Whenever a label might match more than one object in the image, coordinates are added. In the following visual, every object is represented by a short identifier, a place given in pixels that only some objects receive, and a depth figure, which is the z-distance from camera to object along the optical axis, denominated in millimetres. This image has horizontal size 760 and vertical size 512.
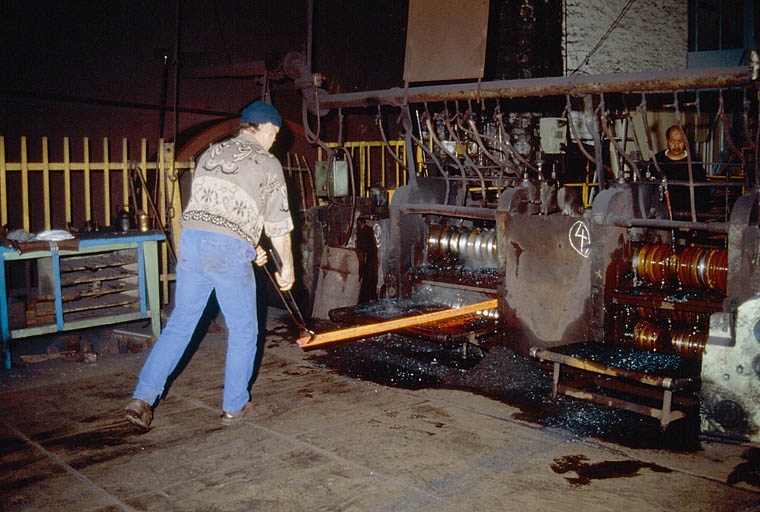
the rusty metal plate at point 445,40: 6883
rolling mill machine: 4703
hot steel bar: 5832
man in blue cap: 4637
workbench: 6480
